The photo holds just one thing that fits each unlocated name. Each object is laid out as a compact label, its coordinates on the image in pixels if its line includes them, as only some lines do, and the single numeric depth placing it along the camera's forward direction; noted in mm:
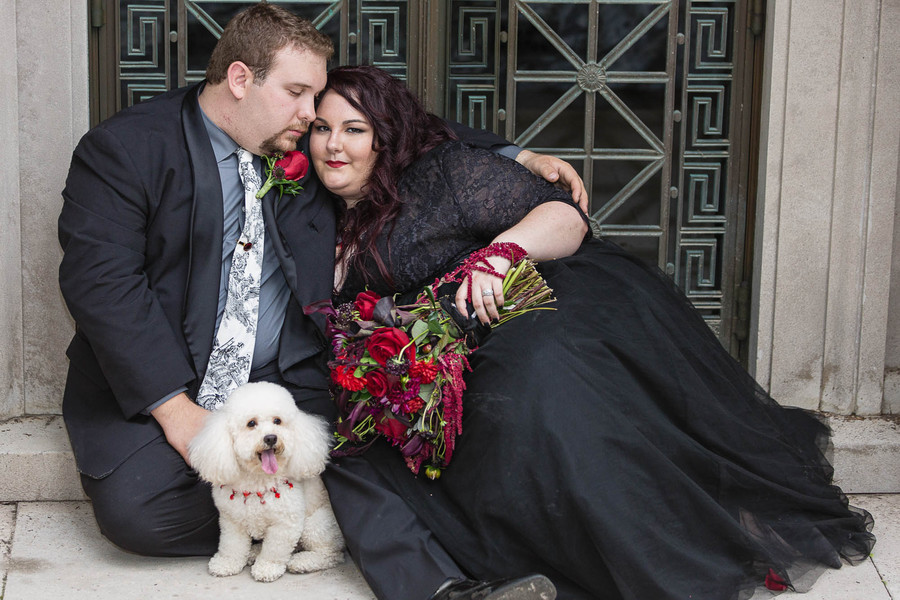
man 3260
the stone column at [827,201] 4008
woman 2996
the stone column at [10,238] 3863
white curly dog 3035
